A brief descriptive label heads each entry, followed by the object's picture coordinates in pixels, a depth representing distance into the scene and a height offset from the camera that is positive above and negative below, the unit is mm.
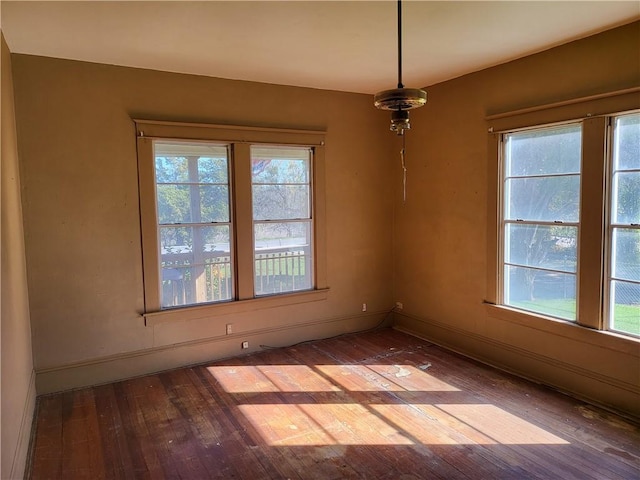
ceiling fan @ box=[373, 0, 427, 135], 2180 +565
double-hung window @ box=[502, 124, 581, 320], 3557 -56
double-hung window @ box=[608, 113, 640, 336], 3139 -124
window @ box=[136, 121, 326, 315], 4070 +44
